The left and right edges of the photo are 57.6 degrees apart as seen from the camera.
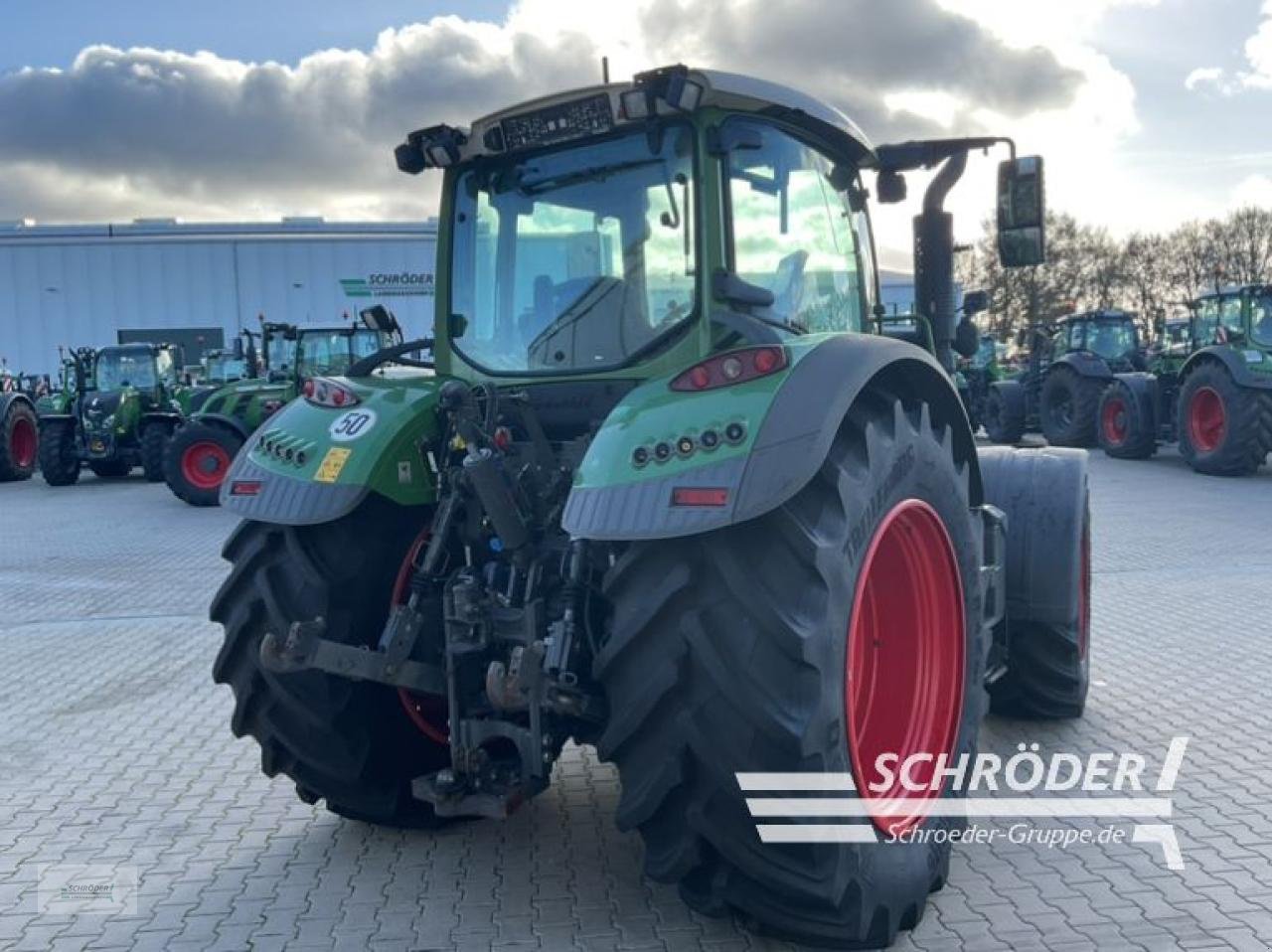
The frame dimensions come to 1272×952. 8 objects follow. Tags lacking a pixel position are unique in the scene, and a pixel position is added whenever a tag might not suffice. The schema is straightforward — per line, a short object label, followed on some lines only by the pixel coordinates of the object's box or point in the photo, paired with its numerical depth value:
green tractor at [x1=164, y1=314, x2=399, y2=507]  14.05
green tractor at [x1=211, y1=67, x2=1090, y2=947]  2.68
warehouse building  37.34
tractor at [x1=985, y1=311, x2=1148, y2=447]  17.91
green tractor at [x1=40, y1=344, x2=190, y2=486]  16.97
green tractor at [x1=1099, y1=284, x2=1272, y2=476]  13.69
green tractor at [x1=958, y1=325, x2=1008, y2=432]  21.11
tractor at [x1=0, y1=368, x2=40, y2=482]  18.83
